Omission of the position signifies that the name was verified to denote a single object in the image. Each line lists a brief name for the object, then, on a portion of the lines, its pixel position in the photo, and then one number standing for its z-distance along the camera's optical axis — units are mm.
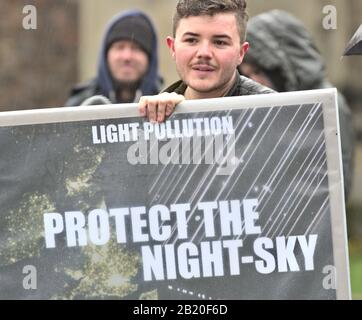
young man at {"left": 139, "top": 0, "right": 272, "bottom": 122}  7597
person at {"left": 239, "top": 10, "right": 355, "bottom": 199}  11487
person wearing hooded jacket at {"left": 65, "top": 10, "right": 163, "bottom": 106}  12005
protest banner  7185
